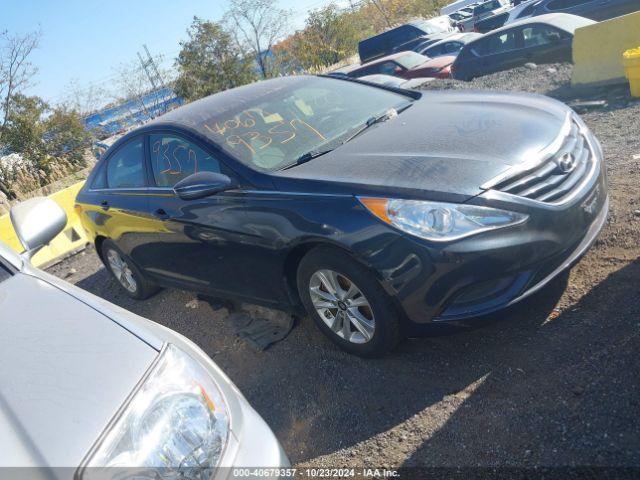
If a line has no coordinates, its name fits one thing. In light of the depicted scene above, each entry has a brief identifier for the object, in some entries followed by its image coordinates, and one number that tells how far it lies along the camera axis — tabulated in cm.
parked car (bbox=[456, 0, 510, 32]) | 2234
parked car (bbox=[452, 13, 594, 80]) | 982
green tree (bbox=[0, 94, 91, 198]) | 1452
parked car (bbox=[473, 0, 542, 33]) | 1902
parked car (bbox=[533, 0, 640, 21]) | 1144
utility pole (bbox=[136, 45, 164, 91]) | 2191
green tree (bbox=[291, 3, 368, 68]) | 2580
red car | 1255
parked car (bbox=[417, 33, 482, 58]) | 1501
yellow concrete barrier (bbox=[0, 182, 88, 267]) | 762
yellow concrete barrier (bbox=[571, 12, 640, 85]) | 726
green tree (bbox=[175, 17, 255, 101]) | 2058
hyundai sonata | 262
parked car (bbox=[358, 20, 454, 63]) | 1883
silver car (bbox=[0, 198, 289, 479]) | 143
